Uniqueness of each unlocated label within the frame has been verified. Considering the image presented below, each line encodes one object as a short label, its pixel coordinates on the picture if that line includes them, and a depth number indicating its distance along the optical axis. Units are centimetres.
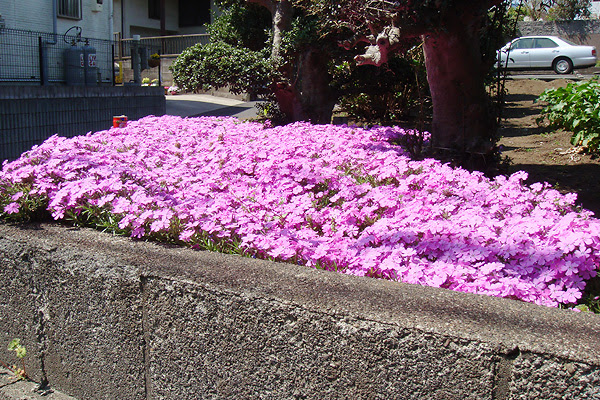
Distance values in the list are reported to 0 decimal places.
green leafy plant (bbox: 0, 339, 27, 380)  278
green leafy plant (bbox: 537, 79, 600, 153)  628
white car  2378
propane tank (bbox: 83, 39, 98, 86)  1342
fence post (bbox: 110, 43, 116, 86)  1318
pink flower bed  247
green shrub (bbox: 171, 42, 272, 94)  855
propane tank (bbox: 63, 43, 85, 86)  1330
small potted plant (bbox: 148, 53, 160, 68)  2282
